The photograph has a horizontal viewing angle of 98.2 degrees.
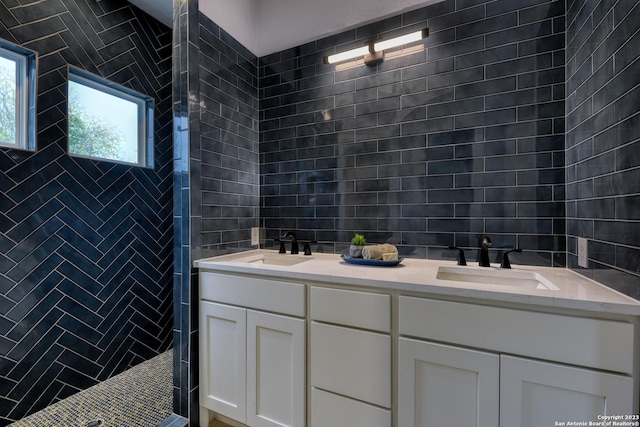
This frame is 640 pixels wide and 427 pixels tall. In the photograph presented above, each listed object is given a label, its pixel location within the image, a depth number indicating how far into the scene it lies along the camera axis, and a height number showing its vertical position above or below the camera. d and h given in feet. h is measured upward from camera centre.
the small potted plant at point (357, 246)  5.25 -0.65
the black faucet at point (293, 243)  6.50 -0.71
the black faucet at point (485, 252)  4.73 -0.69
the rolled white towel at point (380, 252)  4.96 -0.72
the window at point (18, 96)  5.39 +2.34
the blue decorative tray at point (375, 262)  4.84 -0.87
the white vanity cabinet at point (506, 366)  2.86 -1.77
